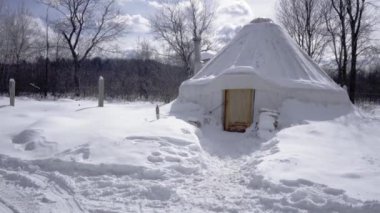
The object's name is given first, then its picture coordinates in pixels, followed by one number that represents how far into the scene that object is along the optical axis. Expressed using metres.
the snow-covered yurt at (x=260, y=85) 9.80
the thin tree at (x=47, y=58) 25.45
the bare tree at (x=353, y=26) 20.25
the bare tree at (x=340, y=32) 21.27
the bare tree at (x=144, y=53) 40.22
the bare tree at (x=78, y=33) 25.38
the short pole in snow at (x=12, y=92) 10.13
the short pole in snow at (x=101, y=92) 10.54
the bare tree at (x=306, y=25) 24.25
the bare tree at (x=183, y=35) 27.88
